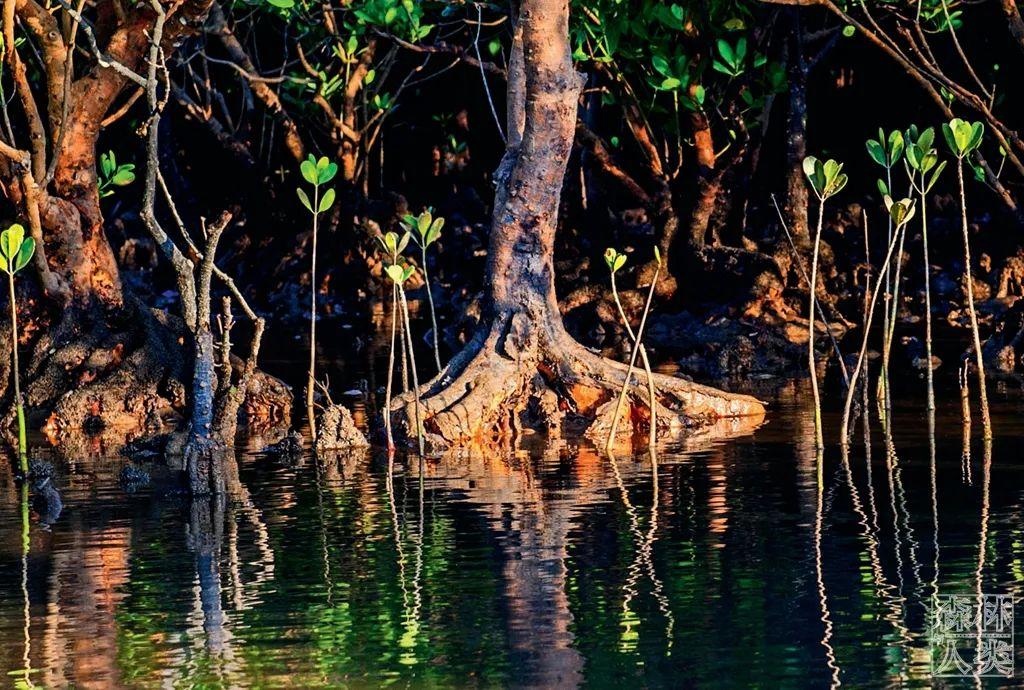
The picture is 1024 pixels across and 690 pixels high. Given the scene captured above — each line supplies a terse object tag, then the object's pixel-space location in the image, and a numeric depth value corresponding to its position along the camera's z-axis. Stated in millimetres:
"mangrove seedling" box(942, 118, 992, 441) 12344
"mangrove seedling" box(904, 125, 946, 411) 12375
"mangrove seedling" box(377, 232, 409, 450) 12430
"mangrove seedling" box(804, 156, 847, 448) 11633
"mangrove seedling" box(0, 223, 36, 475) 11766
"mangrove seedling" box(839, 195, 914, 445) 11953
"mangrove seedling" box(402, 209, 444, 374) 12727
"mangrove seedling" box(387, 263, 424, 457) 12070
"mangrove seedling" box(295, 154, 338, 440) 12906
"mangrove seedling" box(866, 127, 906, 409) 12547
